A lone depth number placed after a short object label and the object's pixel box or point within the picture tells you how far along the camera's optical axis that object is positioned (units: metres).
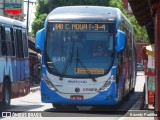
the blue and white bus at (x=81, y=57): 16.86
